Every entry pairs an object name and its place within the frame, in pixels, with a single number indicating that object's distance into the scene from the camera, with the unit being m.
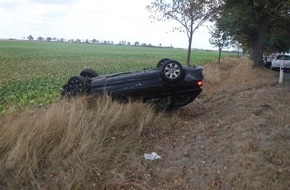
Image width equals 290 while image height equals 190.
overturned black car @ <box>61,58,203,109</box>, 5.89
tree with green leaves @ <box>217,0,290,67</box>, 15.66
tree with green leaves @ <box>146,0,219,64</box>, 15.44
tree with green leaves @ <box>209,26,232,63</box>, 23.52
